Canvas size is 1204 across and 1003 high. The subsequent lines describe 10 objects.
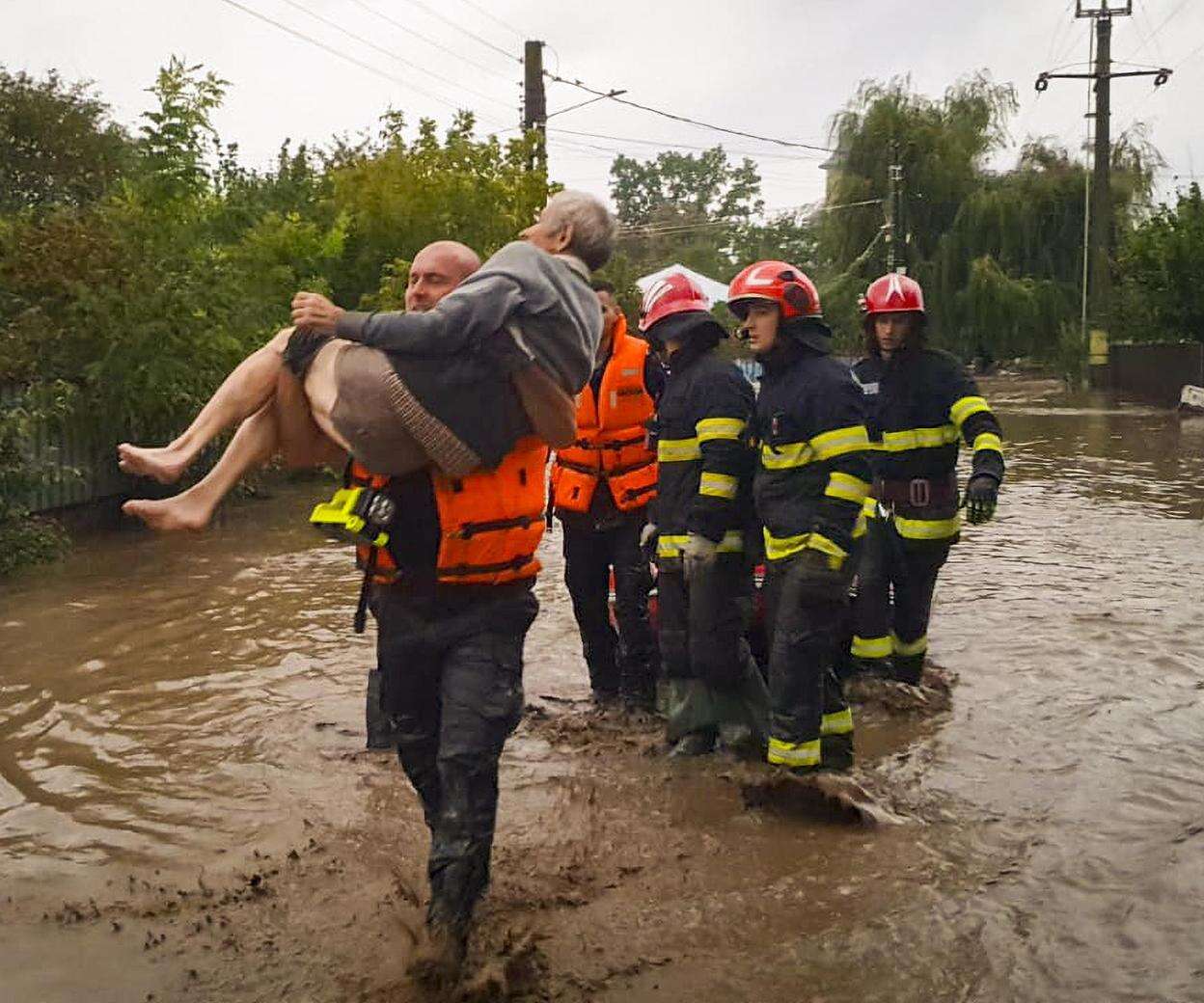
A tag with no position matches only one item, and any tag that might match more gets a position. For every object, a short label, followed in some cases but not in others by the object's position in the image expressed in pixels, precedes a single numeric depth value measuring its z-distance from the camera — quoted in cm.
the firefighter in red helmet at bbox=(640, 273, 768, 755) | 559
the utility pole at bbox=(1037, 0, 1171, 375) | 3419
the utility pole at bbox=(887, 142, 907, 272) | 3606
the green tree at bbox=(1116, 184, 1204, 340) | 2786
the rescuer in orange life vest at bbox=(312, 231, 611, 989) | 370
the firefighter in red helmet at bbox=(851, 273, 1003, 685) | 663
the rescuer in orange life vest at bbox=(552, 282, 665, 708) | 649
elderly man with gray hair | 347
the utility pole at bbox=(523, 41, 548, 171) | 2312
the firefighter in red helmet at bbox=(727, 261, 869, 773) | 516
